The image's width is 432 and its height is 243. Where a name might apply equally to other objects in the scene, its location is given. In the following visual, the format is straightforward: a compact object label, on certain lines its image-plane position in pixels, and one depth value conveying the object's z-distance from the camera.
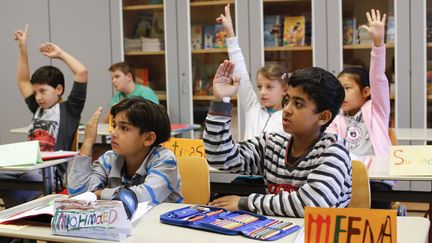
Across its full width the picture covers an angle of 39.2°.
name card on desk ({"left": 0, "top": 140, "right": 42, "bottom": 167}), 2.93
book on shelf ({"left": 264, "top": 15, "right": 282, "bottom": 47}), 5.02
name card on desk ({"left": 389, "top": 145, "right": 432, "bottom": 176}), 2.59
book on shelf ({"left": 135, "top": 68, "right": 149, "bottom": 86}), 5.50
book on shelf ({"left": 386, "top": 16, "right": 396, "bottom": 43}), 4.59
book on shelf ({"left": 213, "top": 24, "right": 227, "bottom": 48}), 5.25
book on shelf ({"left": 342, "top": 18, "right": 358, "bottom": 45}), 4.78
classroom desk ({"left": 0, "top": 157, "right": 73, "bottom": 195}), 2.88
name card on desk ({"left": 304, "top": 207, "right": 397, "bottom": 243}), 1.48
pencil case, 1.62
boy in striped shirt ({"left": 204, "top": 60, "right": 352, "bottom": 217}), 1.79
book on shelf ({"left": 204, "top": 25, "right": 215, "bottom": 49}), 5.28
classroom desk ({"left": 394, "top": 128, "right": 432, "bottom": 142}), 3.82
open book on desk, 1.77
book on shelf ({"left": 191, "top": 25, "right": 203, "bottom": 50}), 5.25
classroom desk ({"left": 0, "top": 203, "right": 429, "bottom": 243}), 1.59
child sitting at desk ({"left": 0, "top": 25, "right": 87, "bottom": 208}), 3.57
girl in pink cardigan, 2.93
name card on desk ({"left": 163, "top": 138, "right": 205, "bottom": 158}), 3.01
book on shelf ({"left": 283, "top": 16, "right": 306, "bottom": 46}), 4.93
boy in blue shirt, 2.19
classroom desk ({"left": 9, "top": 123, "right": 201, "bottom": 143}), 4.51
